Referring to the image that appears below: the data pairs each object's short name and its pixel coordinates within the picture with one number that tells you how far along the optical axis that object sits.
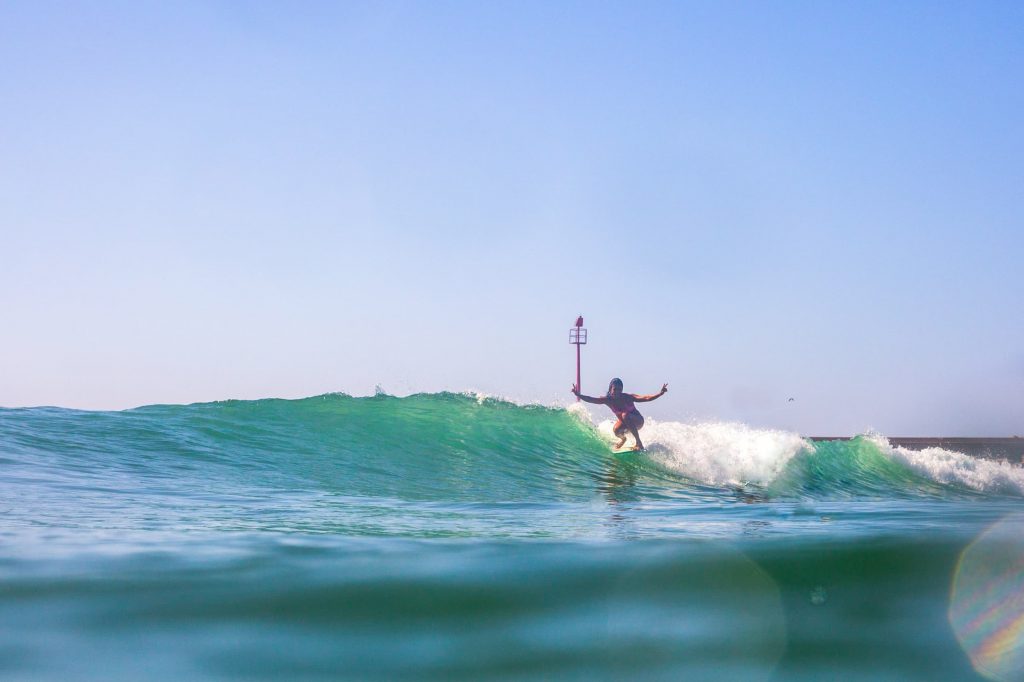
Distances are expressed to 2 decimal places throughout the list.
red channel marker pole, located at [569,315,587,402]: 36.69
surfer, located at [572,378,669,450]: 15.74
